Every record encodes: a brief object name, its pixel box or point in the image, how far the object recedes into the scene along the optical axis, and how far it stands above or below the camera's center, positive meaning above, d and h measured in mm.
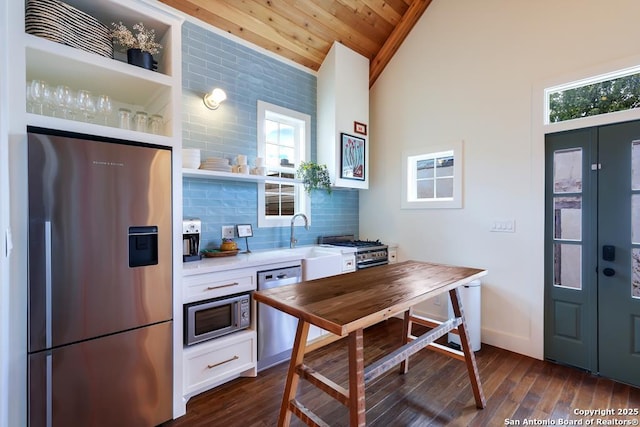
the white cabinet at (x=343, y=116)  3699 +1205
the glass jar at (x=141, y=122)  2072 +618
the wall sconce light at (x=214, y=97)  2848 +1083
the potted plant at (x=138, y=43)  1986 +1134
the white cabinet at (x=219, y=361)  2193 -1173
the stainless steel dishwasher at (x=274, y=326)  2611 -1047
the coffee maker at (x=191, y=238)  2588 -239
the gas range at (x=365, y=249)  3570 -465
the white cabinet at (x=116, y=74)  1718 +886
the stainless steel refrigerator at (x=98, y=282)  1562 -411
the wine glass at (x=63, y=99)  1754 +659
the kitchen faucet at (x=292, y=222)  3559 -175
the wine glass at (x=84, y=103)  1827 +663
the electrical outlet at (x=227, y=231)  3006 -205
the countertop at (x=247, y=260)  2260 -429
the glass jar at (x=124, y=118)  1992 +617
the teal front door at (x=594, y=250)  2422 -339
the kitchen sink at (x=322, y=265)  2975 -559
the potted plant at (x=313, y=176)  3551 +413
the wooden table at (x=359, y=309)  1350 -454
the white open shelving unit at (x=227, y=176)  2559 +328
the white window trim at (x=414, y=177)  3426 +418
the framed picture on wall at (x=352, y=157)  3752 +694
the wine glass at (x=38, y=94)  1683 +659
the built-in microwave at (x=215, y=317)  2195 -828
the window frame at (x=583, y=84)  2477 +1138
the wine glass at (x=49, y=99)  1719 +646
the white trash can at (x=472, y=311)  3047 -1027
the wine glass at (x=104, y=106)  1916 +672
